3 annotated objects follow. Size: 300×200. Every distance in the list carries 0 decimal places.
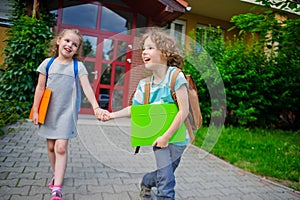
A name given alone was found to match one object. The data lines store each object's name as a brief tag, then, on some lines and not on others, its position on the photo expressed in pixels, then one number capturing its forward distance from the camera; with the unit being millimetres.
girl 2389
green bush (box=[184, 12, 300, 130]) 7430
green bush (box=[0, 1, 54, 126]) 6754
